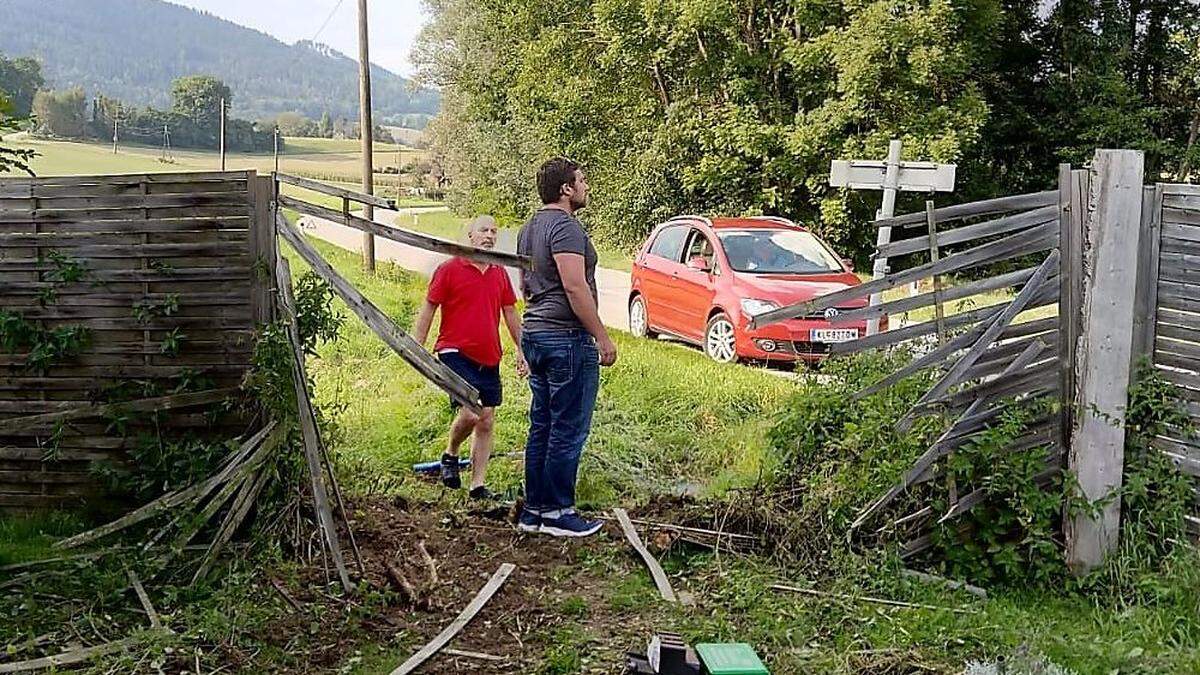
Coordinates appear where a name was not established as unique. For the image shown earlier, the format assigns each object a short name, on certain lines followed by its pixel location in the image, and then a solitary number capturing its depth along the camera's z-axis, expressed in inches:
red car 456.1
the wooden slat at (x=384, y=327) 210.7
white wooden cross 404.5
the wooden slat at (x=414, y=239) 217.9
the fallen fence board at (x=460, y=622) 175.0
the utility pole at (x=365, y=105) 793.2
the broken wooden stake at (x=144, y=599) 180.5
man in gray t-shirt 227.9
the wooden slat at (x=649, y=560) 208.4
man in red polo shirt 266.1
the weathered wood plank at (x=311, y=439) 199.9
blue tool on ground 298.7
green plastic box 153.8
